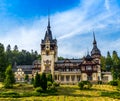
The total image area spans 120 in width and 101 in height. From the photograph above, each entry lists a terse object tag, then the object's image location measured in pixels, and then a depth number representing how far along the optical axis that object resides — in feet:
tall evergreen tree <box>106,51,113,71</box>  154.57
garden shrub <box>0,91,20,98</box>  77.03
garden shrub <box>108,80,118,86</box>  108.54
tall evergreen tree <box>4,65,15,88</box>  98.13
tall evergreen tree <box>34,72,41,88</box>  92.01
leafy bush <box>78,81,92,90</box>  98.45
